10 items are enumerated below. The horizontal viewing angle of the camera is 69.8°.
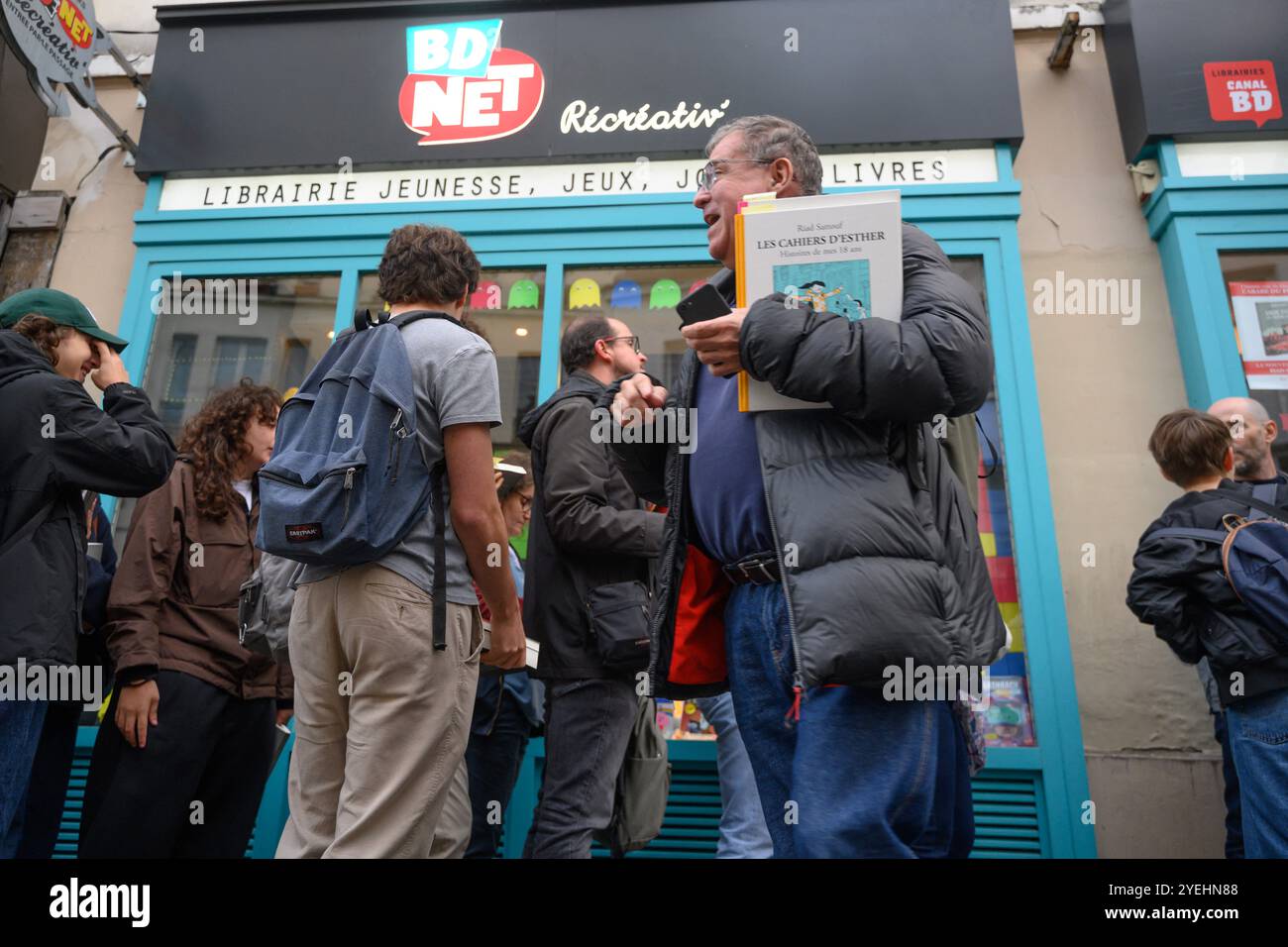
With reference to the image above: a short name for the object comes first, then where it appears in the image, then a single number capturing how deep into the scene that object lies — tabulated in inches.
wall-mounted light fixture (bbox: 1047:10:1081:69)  206.5
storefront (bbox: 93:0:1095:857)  204.2
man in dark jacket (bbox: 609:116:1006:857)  69.3
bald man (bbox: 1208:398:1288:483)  153.6
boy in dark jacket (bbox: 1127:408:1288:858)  122.0
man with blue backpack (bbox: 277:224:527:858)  89.5
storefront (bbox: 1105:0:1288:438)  185.6
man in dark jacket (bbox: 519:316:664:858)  123.3
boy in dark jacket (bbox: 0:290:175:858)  105.2
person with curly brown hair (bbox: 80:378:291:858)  119.5
